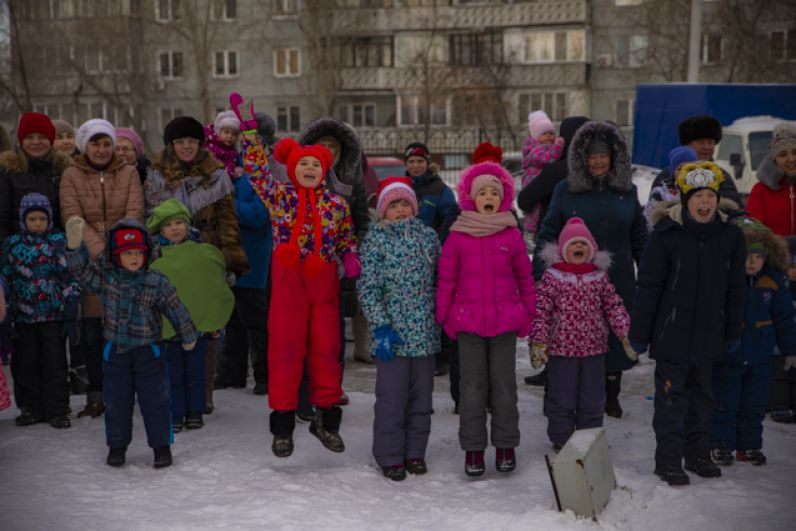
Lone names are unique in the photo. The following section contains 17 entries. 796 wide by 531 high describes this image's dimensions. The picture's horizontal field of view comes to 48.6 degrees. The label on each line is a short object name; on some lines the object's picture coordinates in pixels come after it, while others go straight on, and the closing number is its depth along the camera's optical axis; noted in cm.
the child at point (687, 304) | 512
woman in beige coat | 609
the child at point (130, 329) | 527
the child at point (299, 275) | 552
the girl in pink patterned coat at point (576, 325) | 552
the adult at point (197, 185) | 622
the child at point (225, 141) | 705
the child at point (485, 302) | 525
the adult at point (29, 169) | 625
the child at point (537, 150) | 716
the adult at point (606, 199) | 618
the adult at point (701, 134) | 724
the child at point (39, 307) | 602
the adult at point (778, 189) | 646
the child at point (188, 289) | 588
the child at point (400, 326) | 532
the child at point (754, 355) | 556
